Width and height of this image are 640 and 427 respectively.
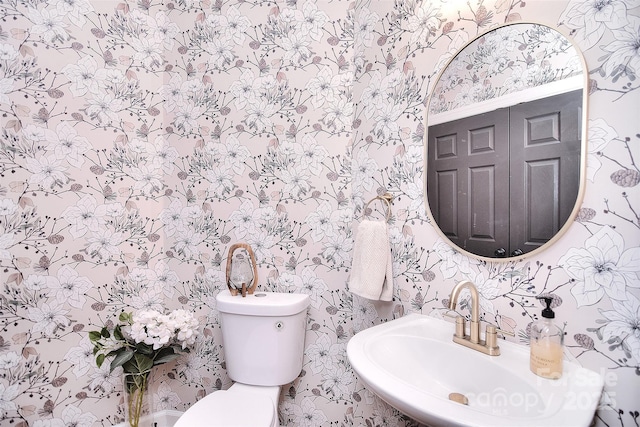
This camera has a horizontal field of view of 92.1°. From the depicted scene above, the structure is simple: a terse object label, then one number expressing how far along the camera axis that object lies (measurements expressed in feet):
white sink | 2.05
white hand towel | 3.96
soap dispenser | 2.42
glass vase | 4.68
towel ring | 4.22
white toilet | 4.33
